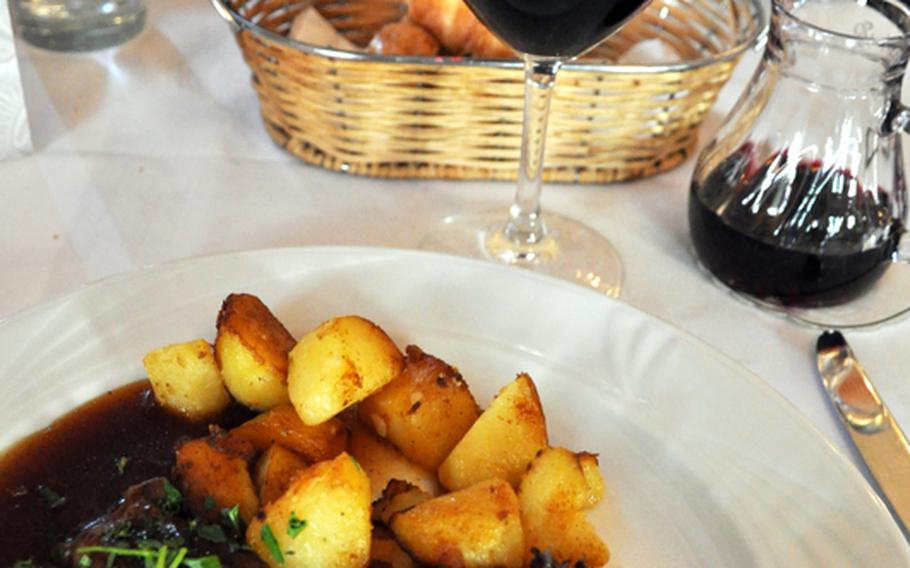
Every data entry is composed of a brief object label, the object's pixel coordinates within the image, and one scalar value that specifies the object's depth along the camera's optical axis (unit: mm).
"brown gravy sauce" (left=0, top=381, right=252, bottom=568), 438
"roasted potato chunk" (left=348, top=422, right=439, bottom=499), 468
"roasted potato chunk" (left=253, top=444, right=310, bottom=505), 443
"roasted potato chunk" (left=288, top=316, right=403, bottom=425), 452
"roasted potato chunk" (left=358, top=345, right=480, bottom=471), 466
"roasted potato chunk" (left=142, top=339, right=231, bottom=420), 472
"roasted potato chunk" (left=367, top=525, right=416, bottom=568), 437
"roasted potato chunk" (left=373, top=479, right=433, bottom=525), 444
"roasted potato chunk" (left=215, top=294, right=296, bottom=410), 466
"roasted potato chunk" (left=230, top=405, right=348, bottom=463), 457
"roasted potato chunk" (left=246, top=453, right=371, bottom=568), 423
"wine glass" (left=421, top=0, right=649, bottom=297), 500
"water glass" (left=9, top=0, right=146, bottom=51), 687
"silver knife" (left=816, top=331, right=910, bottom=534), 466
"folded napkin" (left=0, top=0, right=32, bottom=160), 572
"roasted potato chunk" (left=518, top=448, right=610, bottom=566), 439
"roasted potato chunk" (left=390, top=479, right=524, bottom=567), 426
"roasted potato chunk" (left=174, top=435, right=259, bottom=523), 438
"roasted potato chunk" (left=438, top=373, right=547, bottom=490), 455
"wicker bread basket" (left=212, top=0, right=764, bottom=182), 575
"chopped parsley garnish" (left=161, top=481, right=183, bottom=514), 432
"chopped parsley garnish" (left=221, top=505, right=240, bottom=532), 431
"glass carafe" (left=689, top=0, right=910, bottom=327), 522
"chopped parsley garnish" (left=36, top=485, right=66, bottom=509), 445
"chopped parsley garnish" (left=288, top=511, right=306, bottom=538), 422
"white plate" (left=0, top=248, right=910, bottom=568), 451
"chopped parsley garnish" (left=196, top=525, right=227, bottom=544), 426
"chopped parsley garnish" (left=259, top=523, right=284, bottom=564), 422
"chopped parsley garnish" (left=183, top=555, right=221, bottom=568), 414
